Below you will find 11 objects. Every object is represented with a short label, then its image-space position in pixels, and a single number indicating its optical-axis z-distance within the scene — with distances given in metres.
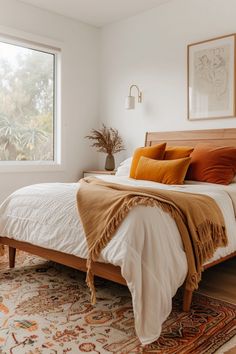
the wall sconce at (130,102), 4.54
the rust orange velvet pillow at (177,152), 3.46
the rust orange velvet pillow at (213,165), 3.15
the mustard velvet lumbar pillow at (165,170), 3.16
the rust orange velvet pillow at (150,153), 3.58
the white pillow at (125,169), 3.91
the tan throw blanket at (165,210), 2.09
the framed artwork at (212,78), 3.74
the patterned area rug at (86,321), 1.82
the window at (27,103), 4.23
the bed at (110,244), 1.89
